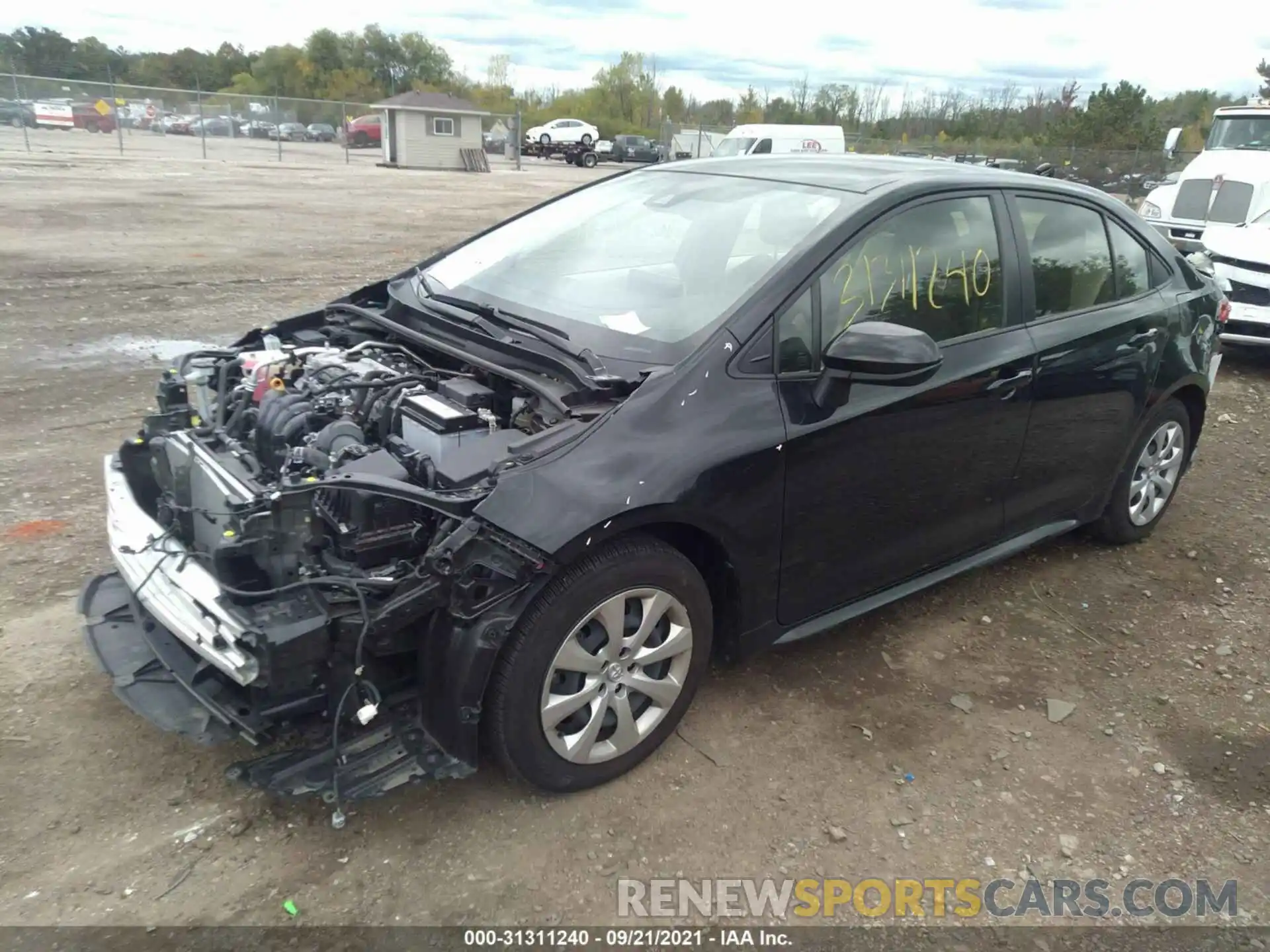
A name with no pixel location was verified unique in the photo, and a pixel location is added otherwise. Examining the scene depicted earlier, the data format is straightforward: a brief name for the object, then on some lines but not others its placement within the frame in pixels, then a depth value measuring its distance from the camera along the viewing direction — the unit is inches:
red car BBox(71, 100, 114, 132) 1263.2
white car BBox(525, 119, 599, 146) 1824.6
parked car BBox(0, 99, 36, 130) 1145.4
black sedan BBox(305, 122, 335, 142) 1466.5
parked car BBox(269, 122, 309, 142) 1421.0
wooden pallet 1375.5
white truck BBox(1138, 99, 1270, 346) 335.0
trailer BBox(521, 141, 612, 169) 1763.0
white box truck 1052.5
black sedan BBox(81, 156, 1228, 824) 98.3
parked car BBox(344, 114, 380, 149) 1553.9
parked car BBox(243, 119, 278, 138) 1402.6
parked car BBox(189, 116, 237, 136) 1343.5
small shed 1333.7
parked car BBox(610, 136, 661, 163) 1860.2
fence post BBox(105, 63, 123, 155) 1216.3
